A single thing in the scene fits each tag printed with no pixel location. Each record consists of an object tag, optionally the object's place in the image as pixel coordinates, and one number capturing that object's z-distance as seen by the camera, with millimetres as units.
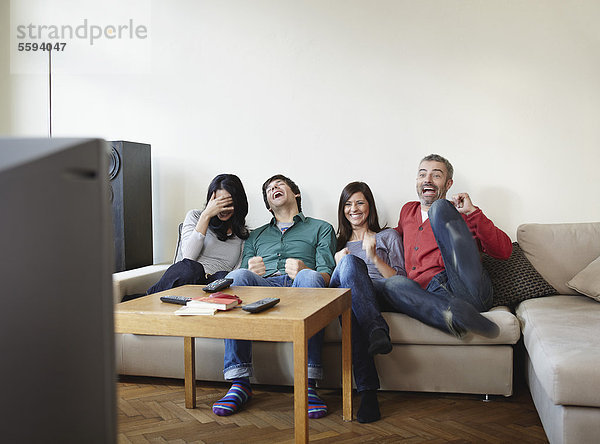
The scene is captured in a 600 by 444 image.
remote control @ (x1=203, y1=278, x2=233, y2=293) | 2527
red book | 2113
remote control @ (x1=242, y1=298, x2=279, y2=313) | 2051
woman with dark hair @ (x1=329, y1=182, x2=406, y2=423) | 2455
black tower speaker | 3594
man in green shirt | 2668
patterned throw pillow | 2980
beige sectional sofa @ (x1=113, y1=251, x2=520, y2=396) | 2604
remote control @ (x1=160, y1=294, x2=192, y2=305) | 2292
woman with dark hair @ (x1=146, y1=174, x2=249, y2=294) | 3439
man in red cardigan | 2590
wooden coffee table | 1934
